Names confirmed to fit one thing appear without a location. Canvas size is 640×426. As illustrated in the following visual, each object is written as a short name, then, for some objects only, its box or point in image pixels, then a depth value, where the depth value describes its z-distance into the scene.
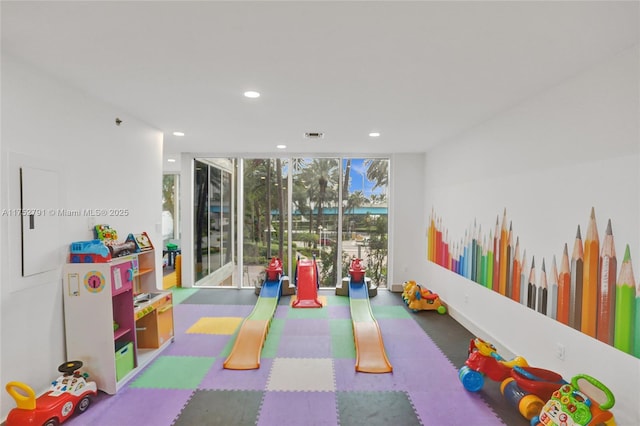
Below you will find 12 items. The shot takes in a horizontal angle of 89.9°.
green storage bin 2.79
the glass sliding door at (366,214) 6.17
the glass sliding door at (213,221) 6.27
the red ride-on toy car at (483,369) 2.74
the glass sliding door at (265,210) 6.20
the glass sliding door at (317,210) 6.14
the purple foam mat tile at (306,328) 4.02
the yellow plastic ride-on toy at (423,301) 4.89
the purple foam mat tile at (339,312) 4.67
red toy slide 5.08
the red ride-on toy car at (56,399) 2.18
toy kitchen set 2.69
